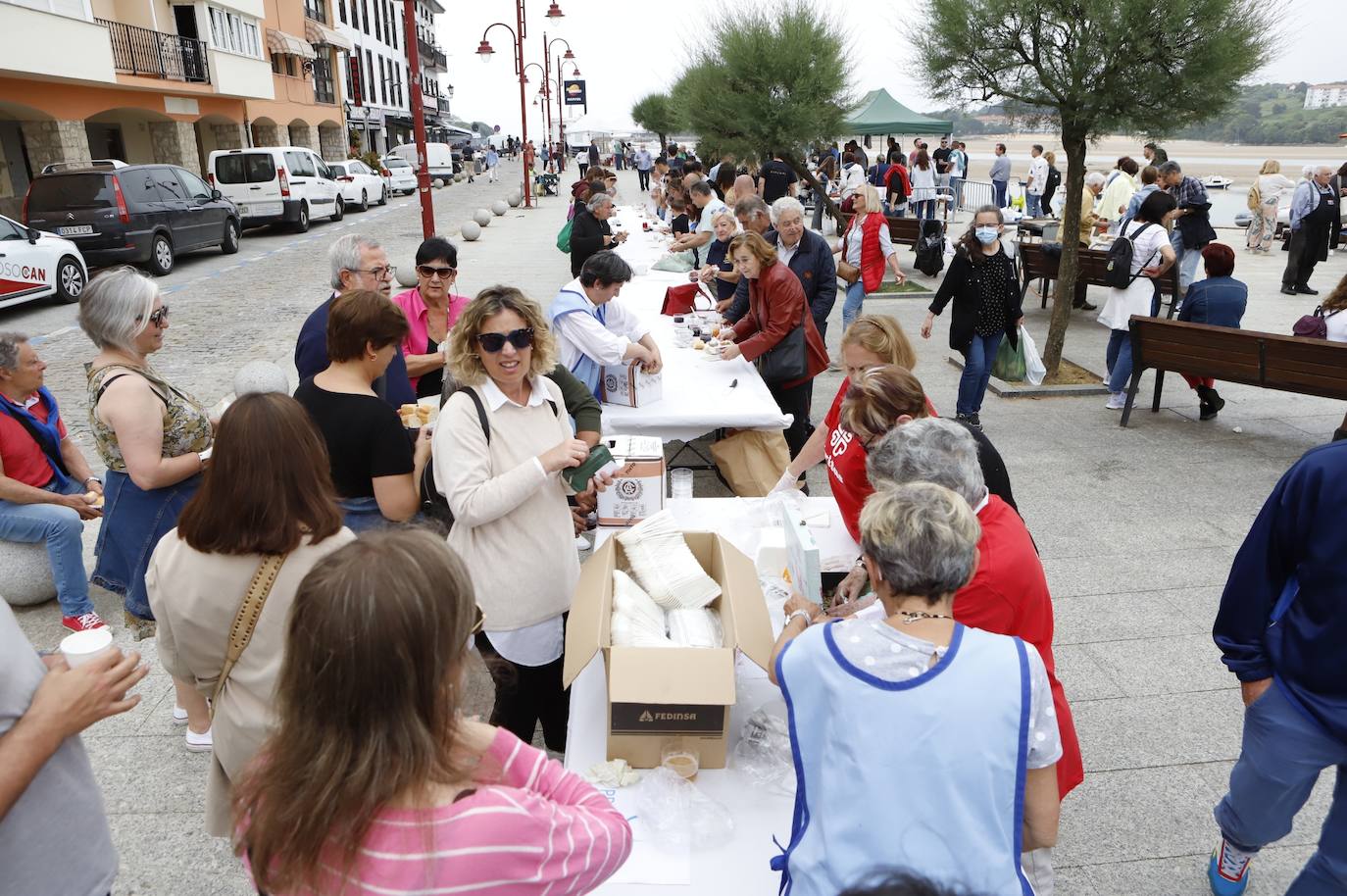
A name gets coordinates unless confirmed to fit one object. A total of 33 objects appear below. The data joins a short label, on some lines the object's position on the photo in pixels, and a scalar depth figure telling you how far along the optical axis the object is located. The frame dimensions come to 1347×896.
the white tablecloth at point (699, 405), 4.95
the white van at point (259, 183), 20.09
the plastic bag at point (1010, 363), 7.56
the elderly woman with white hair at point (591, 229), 9.16
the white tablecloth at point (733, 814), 1.93
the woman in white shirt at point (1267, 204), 13.74
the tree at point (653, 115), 45.64
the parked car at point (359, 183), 25.19
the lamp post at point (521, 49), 24.59
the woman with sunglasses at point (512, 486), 2.68
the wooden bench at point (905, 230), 14.35
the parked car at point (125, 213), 13.51
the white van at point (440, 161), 38.84
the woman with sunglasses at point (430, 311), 4.67
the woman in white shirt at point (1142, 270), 7.63
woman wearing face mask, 6.54
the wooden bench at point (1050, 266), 10.57
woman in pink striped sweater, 1.23
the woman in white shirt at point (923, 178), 19.84
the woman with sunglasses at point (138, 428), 3.18
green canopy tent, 20.19
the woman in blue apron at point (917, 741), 1.52
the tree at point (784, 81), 14.90
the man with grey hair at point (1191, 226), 10.04
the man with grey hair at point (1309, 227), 11.41
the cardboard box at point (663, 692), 2.13
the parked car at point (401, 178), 32.22
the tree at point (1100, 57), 6.76
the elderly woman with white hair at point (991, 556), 2.13
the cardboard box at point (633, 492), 3.57
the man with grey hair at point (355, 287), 3.78
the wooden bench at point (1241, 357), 6.03
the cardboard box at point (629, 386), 5.00
